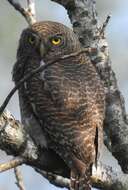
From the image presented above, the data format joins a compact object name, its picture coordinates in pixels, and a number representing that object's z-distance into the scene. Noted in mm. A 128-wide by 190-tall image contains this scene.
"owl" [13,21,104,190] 11094
